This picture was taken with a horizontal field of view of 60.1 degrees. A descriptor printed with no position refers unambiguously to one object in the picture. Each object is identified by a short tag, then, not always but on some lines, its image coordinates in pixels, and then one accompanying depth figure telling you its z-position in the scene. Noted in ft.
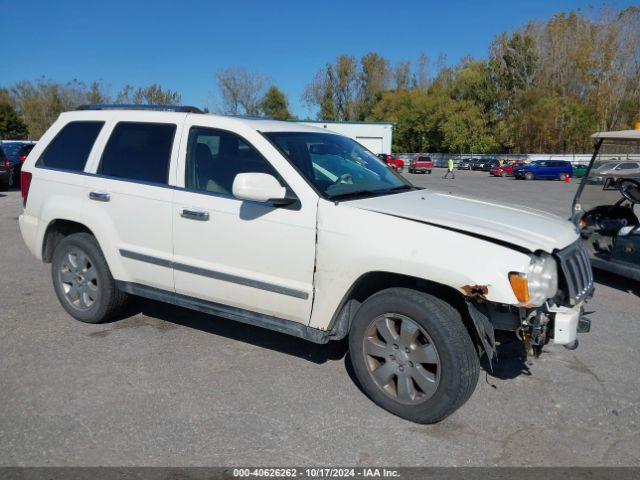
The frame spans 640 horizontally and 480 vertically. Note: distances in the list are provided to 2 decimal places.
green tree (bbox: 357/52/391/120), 278.05
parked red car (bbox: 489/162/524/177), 142.41
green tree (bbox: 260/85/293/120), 238.68
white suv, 10.64
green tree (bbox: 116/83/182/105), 192.54
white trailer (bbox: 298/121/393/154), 170.50
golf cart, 21.49
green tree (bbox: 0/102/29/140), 203.82
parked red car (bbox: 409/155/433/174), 161.89
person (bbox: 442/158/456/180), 131.54
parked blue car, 124.26
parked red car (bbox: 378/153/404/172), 133.13
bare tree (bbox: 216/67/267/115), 230.07
